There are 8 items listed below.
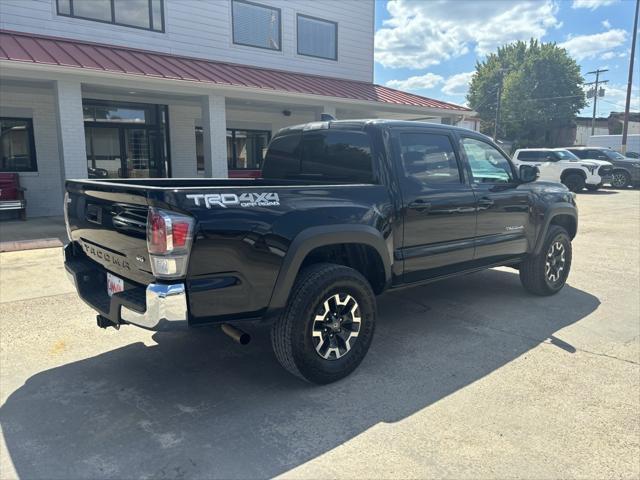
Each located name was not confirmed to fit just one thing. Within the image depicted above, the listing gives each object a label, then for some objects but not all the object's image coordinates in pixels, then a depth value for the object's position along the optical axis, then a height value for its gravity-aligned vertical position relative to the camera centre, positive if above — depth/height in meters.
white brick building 10.01 +1.61
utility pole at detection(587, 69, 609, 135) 54.22 +7.13
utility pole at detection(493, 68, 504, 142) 53.20 +7.51
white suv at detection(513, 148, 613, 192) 20.72 -0.42
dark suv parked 22.78 -0.28
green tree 57.06 +6.85
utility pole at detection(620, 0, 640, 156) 26.11 +4.30
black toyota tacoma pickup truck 2.85 -0.55
